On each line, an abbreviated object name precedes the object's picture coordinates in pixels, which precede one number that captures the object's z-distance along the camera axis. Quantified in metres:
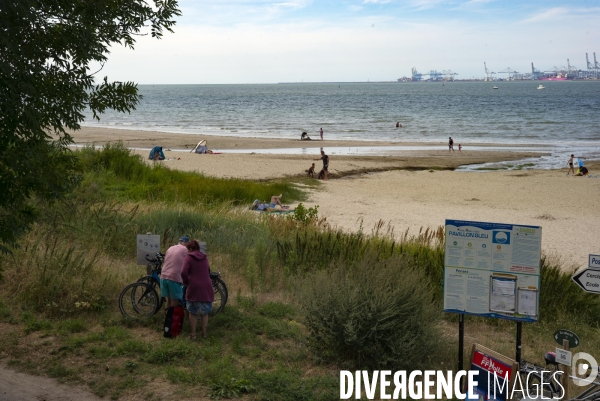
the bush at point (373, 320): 6.96
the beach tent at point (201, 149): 37.66
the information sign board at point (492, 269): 6.08
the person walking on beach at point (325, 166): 28.66
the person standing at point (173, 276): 7.65
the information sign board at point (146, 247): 8.41
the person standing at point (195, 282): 7.57
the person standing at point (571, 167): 31.59
